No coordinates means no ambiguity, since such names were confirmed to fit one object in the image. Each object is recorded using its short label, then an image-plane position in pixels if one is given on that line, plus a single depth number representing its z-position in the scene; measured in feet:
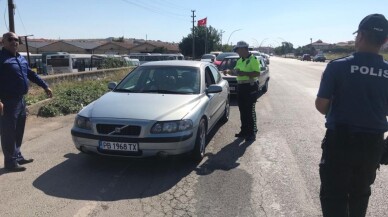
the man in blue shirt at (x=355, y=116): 8.82
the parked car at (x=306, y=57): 262.26
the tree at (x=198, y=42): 240.22
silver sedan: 16.26
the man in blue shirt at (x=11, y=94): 16.79
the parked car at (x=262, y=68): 45.06
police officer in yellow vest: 22.67
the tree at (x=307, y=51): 374.18
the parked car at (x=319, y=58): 228.02
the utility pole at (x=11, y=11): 75.36
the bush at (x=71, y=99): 30.71
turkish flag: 191.21
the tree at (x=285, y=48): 479.21
